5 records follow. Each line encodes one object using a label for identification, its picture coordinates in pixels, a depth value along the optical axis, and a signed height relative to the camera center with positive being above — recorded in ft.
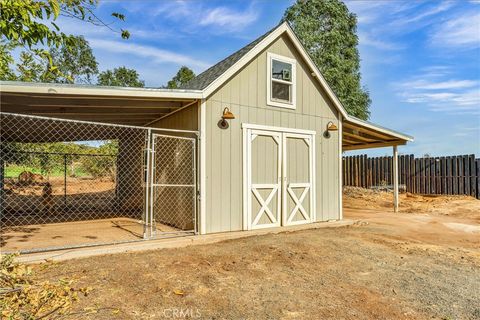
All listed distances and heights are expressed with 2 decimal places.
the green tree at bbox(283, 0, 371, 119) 69.62 +28.39
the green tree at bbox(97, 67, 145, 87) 95.81 +28.01
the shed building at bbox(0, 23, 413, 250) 20.80 +2.89
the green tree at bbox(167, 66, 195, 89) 92.02 +26.95
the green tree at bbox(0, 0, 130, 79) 10.03 +5.03
